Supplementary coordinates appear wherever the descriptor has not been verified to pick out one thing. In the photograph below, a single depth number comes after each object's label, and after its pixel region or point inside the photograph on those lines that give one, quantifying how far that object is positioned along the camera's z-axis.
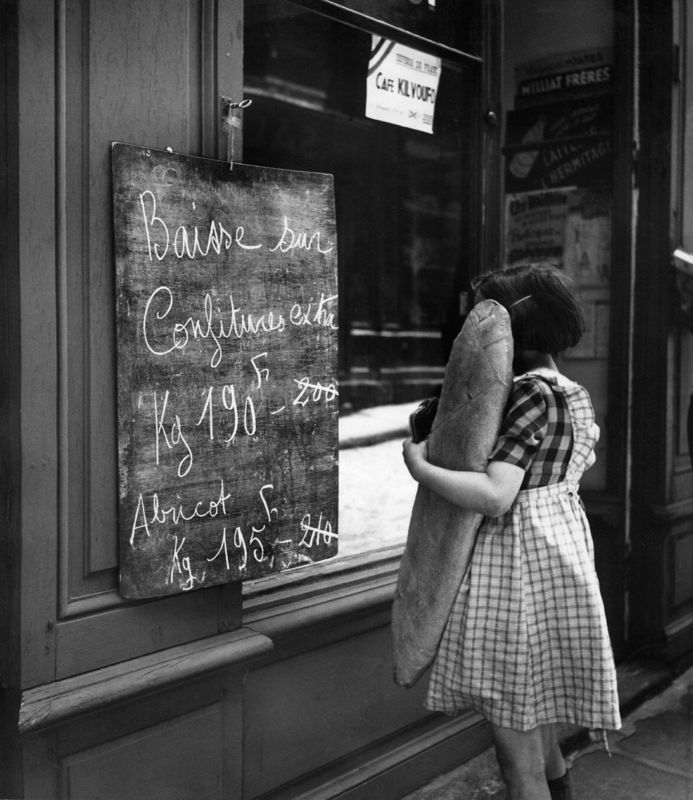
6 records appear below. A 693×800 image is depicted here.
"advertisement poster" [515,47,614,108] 4.23
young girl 2.18
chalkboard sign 2.21
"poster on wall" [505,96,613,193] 4.26
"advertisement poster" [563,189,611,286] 4.32
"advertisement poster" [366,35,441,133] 3.34
